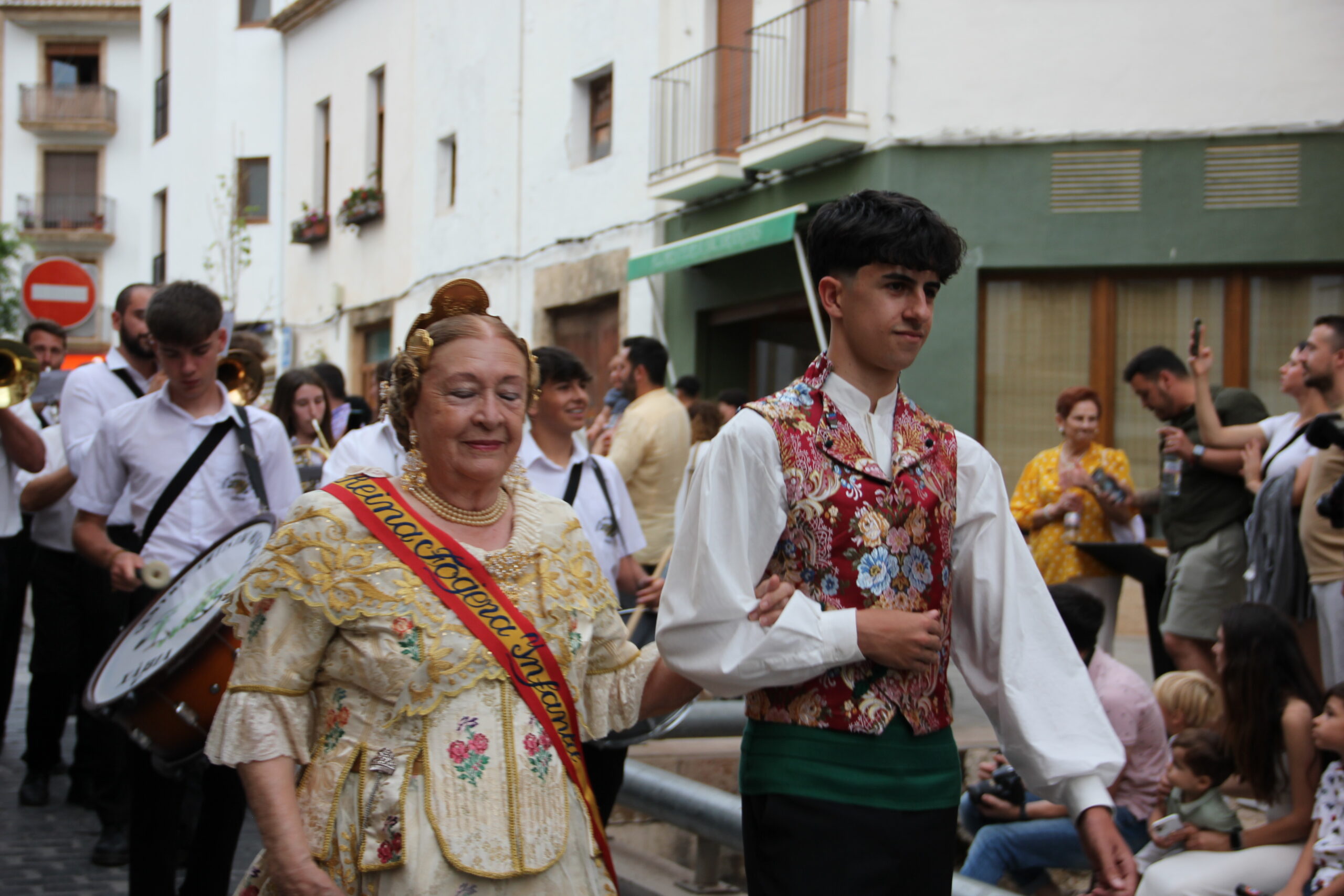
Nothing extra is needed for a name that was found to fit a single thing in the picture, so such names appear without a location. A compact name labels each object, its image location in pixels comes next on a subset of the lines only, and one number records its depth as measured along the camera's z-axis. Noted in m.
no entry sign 10.83
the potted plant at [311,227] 24.94
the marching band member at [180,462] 5.07
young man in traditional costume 2.71
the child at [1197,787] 4.51
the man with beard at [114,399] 5.93
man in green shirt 7.13
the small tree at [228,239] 18.86
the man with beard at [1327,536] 5.79
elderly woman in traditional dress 2.70
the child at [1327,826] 4.07
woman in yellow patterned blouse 7.82
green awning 13.52
